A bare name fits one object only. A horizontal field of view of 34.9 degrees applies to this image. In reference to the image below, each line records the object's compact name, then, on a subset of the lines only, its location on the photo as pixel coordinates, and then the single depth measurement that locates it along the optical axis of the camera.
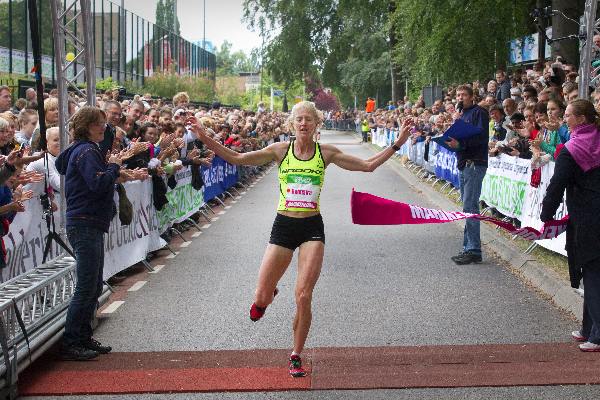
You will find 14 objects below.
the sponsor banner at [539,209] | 11.77
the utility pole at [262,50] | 61.59
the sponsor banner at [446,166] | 22.70
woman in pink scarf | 7.47
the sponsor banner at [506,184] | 14.34
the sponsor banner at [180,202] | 14.48
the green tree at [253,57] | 63.12
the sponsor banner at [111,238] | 8.25
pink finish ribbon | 7.92
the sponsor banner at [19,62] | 43.75
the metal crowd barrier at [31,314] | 6.26
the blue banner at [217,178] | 20.65
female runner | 6.94
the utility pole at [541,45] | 28.61
